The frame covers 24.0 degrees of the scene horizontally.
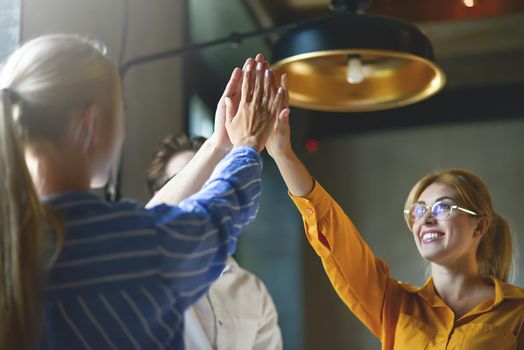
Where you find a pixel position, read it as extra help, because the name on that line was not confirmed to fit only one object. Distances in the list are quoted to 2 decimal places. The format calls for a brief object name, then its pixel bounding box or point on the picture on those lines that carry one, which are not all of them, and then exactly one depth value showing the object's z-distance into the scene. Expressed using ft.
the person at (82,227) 6.31
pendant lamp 9.49
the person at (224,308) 9.52
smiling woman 8.82
